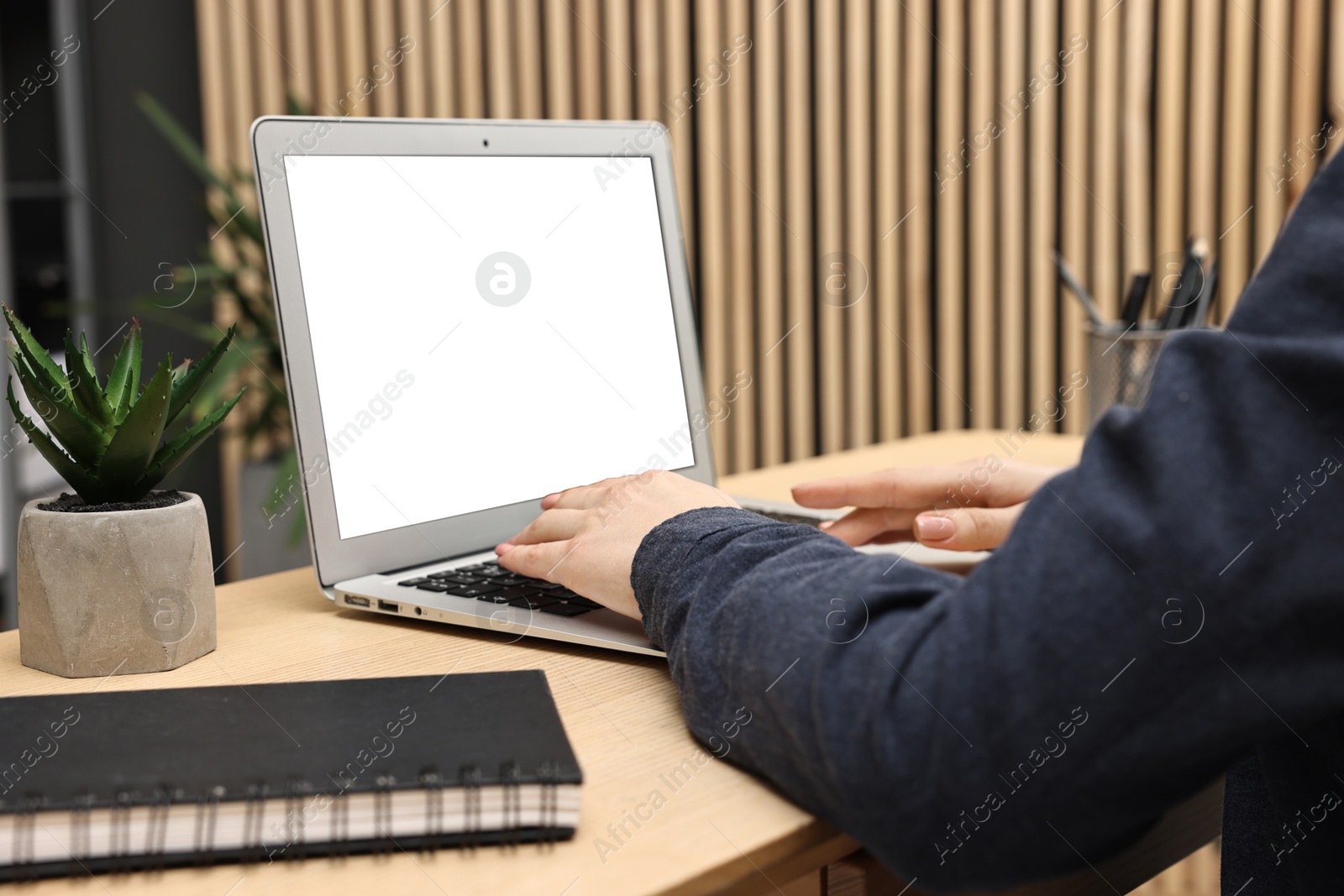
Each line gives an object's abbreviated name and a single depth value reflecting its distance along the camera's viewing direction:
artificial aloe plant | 0.64
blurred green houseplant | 2.34
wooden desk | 0.43
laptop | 0.77
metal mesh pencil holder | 1.45
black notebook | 0.43
